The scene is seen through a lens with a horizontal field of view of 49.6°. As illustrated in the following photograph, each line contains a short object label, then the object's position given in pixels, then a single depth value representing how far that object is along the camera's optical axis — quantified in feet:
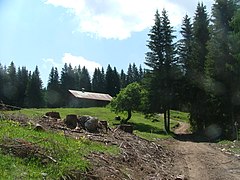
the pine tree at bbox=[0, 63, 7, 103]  222.63
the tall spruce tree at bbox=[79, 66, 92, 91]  308.30
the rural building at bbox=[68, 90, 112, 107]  205.72
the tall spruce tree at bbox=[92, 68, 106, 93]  294.60
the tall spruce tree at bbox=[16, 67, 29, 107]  233.42
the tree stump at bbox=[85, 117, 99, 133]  42.16
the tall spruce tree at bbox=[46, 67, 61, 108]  258.58
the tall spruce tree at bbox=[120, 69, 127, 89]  309.43
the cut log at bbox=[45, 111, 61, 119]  48.10
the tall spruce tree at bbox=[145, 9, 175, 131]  97.51
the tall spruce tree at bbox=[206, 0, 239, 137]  75.16
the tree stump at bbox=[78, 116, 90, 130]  43.37
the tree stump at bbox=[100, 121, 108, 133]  45.06
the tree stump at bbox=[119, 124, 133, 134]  53.57
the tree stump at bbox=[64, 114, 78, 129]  42.88
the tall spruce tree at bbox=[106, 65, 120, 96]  269.65
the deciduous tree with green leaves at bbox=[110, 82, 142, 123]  118.98
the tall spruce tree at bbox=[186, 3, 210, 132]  95.76
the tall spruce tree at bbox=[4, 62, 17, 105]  228.88
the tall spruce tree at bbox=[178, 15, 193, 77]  101.72
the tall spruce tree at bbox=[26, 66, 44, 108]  227.46
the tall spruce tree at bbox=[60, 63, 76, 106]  268.09
